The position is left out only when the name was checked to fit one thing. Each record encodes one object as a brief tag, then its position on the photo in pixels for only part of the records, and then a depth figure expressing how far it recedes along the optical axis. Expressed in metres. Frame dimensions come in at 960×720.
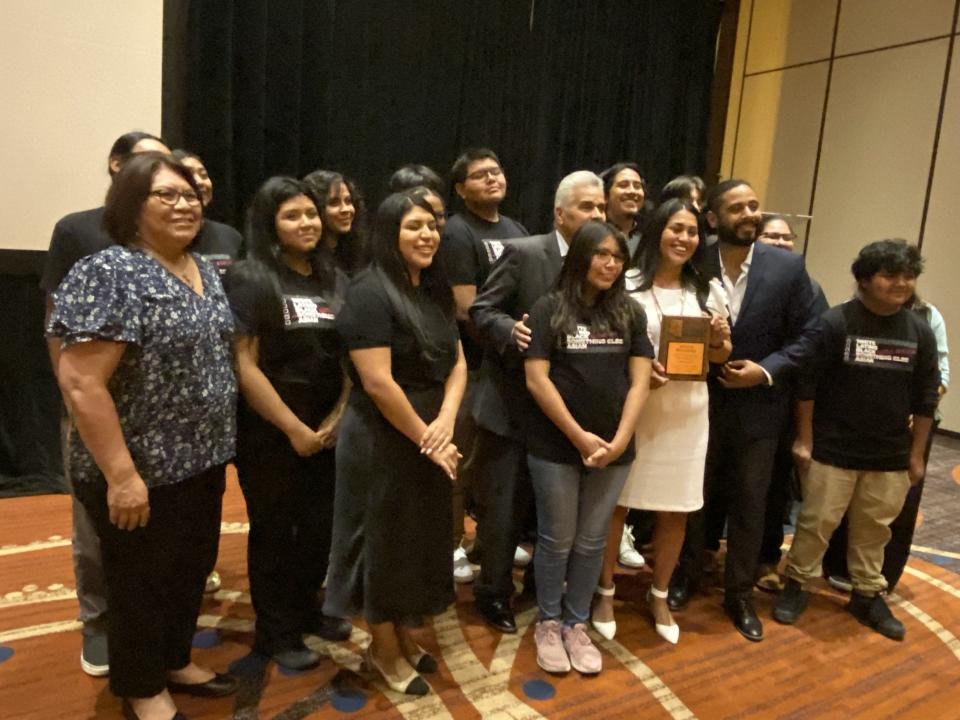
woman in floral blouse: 1.57
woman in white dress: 2.38
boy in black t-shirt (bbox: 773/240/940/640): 2.53
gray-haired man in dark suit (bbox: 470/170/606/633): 2.37
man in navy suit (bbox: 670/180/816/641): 2.49
